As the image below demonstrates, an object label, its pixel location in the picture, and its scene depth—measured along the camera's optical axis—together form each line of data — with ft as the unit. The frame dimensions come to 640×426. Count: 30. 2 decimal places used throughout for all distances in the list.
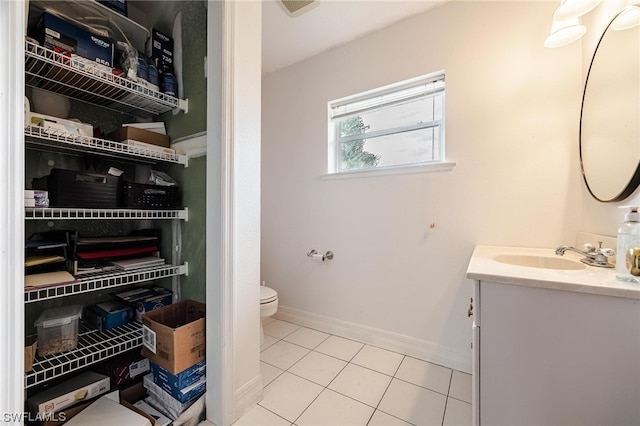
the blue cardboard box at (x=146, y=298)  4.67
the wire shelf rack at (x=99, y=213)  3.34
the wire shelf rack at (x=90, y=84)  3.41
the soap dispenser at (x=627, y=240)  2.52
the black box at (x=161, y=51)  4.89
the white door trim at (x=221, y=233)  3.85
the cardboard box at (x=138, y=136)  4.35
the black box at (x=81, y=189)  3.59
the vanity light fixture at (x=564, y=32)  3.61
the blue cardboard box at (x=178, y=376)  3.79
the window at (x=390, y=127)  5.92
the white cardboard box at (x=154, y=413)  3.69
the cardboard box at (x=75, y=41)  3.53
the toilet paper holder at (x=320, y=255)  7.03
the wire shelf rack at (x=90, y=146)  3.33
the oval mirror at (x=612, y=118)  3.12
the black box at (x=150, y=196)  4.27
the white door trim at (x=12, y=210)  2.41
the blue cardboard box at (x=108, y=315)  4.39
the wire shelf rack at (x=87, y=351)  3.25
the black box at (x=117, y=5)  4.56
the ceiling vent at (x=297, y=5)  5.36
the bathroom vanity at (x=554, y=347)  2.26
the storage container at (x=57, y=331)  3.60
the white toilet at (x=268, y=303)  5.82
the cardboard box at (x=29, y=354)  3.17
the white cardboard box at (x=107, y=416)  3.32
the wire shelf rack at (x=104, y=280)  3.21
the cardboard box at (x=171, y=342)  3.73
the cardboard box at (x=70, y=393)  3.39
